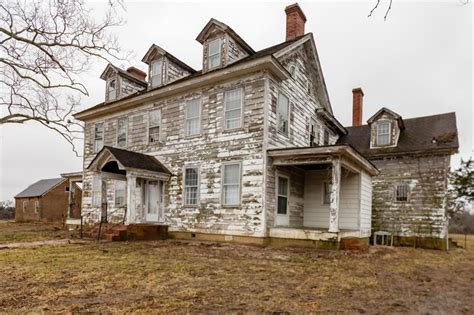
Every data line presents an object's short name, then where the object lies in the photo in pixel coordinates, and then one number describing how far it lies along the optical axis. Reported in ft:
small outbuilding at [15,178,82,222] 124.98
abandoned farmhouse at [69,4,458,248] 42.22
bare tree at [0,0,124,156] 39.91
